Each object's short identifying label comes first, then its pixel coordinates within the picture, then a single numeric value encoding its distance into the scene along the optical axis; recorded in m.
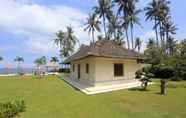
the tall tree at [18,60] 23.75
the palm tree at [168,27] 19.96
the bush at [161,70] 11.85
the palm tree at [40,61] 22.08
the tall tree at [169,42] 20.63
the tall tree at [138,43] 29.12
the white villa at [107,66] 7.65
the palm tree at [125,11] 16.49
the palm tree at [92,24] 20.20
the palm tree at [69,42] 24.74
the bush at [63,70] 20.99
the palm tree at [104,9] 18.16
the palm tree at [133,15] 16.80
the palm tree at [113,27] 18.85
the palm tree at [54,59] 24.24
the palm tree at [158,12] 18.34
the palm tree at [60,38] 25.23
